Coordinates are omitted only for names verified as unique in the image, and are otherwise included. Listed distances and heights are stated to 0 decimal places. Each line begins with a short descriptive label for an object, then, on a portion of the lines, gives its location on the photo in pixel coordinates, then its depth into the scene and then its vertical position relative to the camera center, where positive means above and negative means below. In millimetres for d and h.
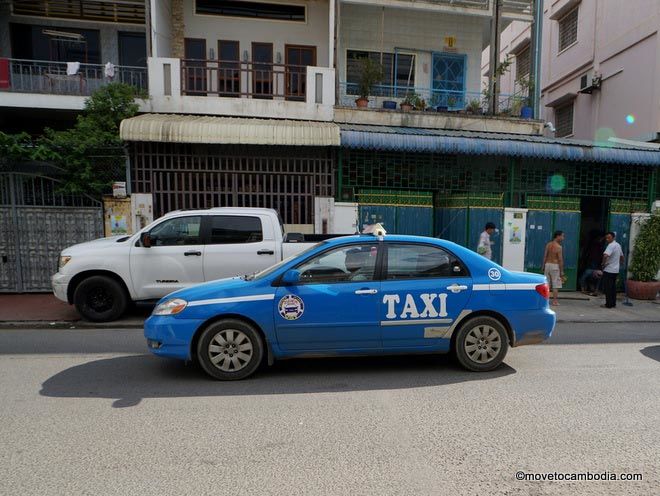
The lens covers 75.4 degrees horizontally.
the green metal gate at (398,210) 10602 -11
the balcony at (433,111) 11984 +2828
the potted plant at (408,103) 12180 +3062
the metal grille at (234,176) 10109 +792
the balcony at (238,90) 11125 +3298
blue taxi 4477 -1074
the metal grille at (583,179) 11352 +824
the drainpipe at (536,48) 13047 +4962
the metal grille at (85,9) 12461 +5925
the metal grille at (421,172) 10734 +973
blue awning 10219 +1600
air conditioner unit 16062 +4883
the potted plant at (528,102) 12953 +3385
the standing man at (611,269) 9654 -1329
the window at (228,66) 12828 +4343
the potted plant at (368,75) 12484 +3912
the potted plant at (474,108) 12711 +3051
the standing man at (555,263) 9406 -1177
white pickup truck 7066 -830
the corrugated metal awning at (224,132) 9484 +1756
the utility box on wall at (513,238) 10891 -714
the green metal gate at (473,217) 10680 -181
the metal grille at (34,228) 9422 -446
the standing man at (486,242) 9633 -733
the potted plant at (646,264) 10664 -1358
